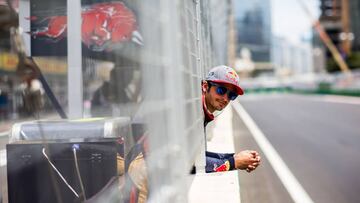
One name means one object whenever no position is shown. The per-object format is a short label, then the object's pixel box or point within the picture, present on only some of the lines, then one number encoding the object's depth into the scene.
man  2.30
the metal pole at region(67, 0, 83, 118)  3.52
